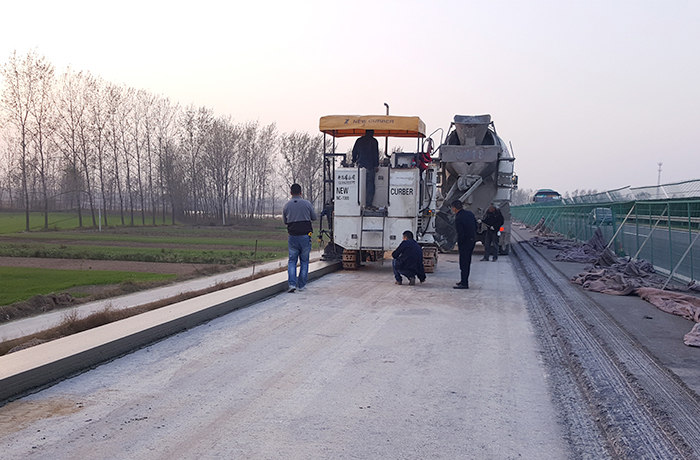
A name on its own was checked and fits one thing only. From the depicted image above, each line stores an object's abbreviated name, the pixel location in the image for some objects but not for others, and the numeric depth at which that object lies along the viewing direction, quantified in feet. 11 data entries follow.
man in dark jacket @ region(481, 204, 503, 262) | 66.08
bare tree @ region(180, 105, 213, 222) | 245.24
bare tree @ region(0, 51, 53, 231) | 192.34
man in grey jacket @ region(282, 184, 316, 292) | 37.52
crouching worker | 42.04
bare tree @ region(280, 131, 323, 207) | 256.73
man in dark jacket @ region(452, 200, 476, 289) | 41.34
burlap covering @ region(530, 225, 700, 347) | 31.94
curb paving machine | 48.60
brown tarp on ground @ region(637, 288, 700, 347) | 28.98
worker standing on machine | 50.01
